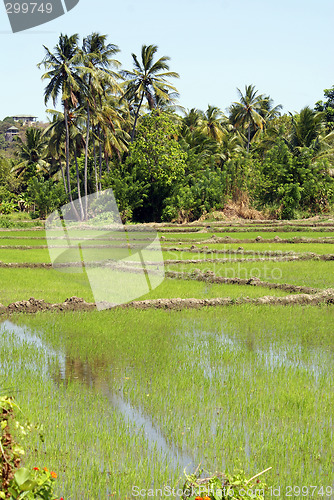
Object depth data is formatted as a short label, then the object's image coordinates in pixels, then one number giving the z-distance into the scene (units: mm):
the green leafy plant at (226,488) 2111
